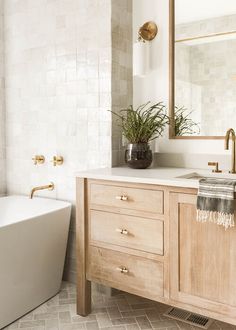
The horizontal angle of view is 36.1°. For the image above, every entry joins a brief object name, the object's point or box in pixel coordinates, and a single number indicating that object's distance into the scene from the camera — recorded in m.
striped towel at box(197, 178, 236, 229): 1.64
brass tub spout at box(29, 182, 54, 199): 2.65
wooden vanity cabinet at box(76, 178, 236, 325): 1.75
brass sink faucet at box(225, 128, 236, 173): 2.11
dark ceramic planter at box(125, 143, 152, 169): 2.32
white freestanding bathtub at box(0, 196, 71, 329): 2.12
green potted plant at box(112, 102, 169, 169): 2.33
